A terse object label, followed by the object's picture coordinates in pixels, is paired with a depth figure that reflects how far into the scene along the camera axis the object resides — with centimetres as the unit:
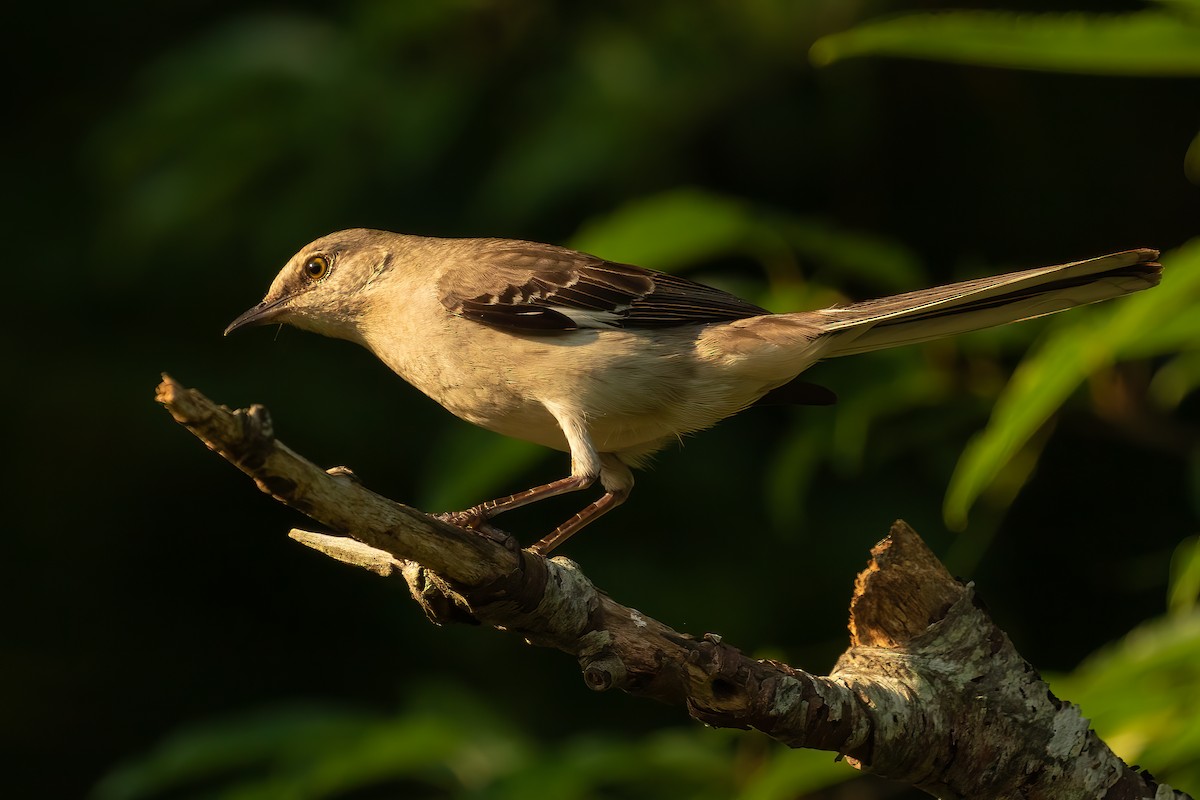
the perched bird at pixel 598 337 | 841
